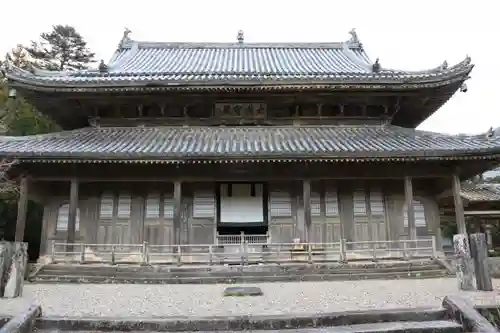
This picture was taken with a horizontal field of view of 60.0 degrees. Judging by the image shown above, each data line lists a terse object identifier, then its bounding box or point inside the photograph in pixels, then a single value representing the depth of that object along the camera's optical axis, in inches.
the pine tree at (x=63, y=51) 1601.9
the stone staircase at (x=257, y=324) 257.9
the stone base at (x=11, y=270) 393.4
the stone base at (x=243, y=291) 420.5
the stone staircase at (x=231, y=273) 550.3
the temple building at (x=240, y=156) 640.4
